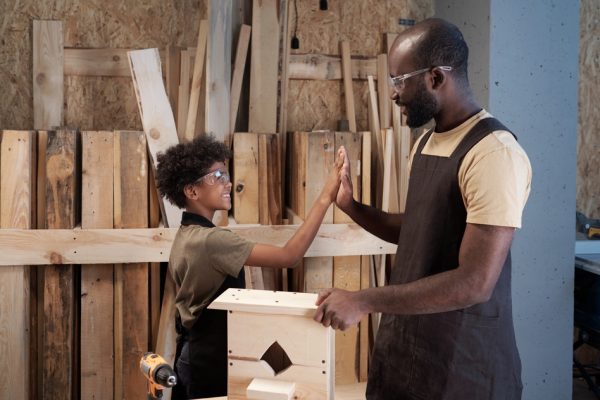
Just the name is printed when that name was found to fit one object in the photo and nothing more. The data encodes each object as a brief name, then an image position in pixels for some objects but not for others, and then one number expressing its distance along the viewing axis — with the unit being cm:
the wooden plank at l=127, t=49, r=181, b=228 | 321
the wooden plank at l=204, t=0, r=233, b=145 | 330
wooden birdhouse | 168
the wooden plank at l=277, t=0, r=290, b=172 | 356
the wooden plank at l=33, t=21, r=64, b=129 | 344
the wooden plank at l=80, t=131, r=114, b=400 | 317
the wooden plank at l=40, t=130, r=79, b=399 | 313
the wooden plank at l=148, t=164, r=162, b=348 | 328
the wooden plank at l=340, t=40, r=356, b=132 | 374
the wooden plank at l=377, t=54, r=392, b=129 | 367
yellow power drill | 175
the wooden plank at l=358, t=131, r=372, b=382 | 340
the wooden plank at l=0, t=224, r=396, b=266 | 310
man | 171
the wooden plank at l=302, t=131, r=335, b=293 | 329
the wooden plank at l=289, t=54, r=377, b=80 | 374
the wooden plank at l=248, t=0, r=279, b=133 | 354
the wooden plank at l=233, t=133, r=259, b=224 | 329
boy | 239
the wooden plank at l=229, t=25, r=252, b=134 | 349
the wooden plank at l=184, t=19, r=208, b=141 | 334
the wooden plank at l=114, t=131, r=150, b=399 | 321
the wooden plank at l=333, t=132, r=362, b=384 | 342
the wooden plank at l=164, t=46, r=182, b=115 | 348
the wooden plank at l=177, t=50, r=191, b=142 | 342
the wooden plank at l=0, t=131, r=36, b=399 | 310
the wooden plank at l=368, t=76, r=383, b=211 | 352
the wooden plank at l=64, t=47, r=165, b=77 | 352
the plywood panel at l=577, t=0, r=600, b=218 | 417
